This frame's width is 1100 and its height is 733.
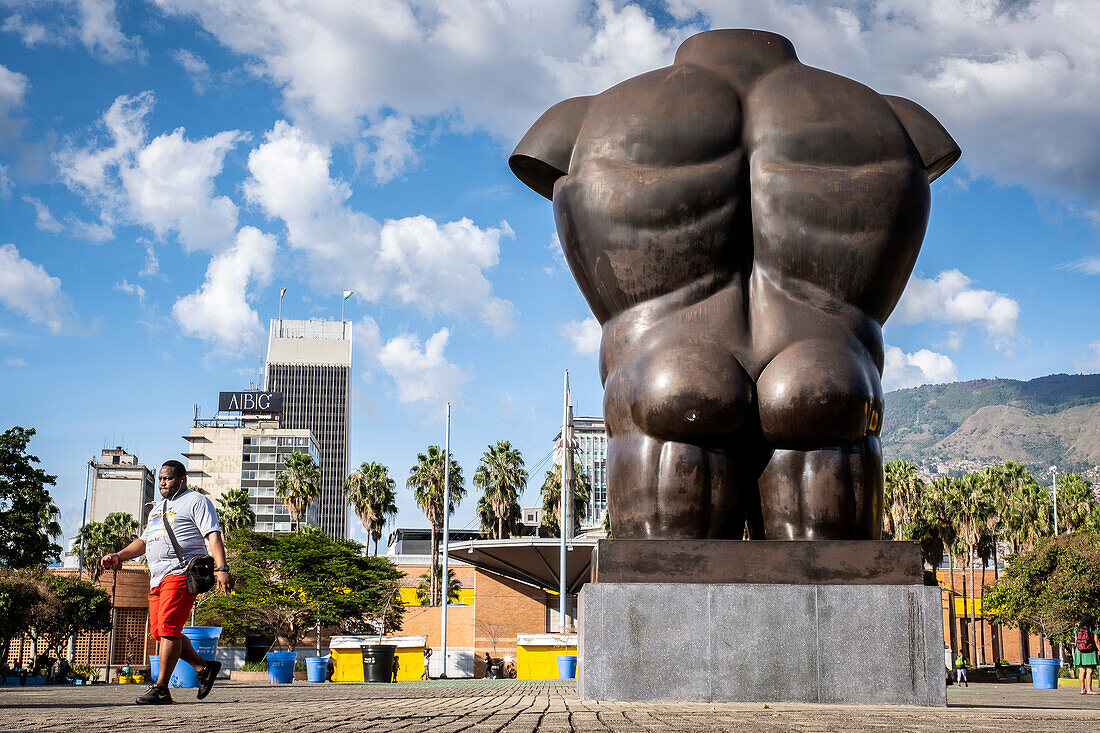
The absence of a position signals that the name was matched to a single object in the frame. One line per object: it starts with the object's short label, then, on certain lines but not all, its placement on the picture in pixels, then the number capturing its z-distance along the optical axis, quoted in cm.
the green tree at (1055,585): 3178
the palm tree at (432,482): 5462
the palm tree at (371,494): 5641
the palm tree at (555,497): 5594
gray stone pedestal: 606
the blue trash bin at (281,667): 1865
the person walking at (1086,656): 1741
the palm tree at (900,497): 4734
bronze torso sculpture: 657
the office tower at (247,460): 9619
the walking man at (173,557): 632
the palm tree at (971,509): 4791
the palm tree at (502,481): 5406
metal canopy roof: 3834
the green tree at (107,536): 5678
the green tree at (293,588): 3934
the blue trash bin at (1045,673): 2059
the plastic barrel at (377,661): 2144
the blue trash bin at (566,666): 2092
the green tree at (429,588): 6556
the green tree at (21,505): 2523
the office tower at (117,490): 10150
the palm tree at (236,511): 5256
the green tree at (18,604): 3506
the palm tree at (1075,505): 4684
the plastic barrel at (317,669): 2250
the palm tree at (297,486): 5550
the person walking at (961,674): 3068
